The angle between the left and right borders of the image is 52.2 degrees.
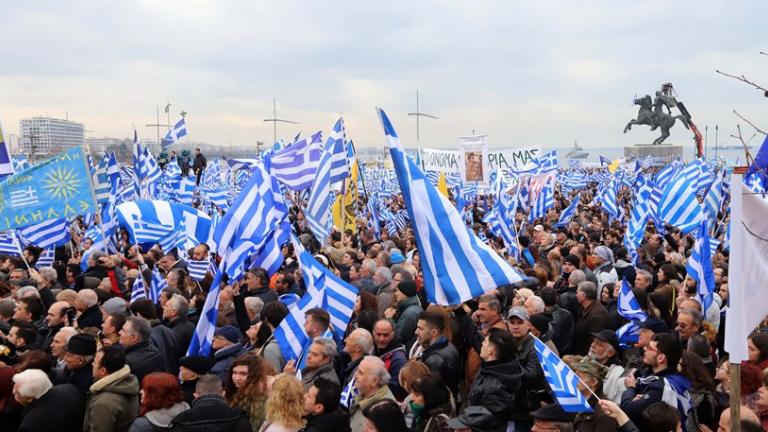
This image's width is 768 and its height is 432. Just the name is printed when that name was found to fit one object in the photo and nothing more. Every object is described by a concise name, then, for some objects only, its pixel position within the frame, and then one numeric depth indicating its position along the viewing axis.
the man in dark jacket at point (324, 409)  4.98
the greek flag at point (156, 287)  9.88
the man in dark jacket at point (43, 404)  5.50
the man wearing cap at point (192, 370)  6.00
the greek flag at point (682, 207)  13.80
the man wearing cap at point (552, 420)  4.73
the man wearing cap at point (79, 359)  6.21
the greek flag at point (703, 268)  8.46
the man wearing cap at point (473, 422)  4.84
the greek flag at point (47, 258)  12.96
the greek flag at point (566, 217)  18.86
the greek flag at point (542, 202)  18.94
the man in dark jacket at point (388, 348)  6.56
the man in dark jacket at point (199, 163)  32.03
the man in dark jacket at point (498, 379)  5.41
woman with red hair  5.14
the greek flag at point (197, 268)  10.48
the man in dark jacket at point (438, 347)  6.27
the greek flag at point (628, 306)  7.12
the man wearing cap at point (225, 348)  6.49
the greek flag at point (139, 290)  9.80
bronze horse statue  56.19
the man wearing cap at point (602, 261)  11.07
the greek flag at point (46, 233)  12.20
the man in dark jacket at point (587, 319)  8.02
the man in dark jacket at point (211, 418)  4.80
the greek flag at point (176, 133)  25.08
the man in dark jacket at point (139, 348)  6.56
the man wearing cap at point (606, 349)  6.42
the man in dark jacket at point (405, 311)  7.75
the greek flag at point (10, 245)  11.91
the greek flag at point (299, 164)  12.95
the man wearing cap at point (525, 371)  5.73
